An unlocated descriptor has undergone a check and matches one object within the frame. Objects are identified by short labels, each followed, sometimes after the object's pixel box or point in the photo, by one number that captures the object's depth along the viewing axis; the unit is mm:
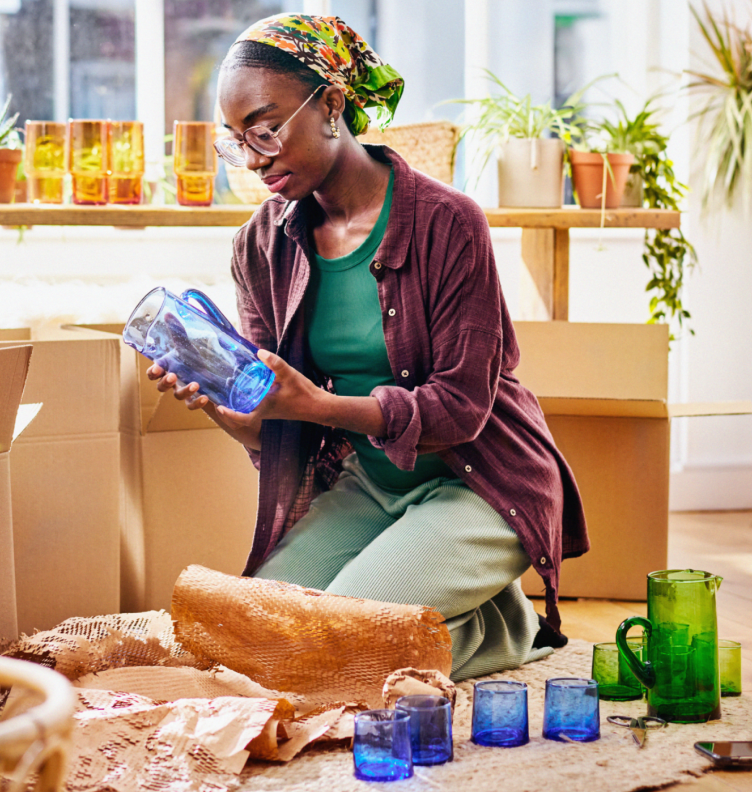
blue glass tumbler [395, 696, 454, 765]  2998
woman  3256
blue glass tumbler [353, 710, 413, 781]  2930
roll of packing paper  3154
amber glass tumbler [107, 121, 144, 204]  3968
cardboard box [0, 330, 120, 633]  3537
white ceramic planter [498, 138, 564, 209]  4196
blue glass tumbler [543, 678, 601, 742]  3067
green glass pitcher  3105
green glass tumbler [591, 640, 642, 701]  3272
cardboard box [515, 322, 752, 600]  3952
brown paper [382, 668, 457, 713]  3055
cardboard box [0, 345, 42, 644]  3168
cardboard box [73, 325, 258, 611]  3722
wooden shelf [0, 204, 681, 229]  3918
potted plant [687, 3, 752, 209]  4882
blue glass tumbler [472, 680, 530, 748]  3065
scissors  3076
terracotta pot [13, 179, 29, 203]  4168
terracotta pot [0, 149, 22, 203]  4018
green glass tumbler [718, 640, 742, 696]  3289
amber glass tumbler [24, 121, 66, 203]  3994
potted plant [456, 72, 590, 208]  4198
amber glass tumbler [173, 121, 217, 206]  4020
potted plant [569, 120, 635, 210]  4210
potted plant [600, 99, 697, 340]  4308
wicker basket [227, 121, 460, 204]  4140
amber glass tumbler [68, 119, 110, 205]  3934
